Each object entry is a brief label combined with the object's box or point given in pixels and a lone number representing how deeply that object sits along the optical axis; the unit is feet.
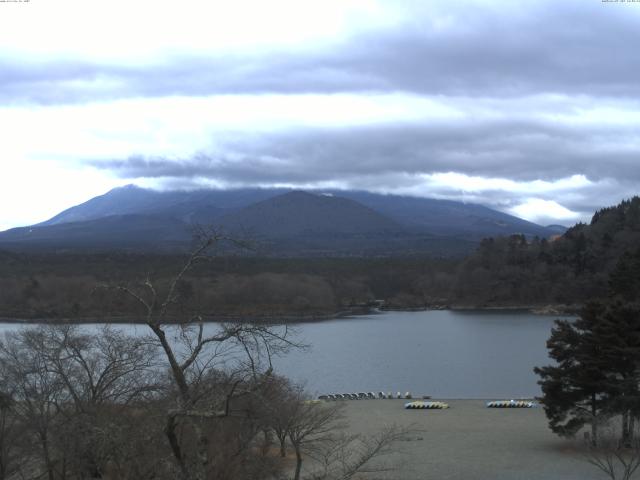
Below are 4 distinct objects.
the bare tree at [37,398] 44.78
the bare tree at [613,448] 60.80
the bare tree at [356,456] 64.92
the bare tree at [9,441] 44.93
